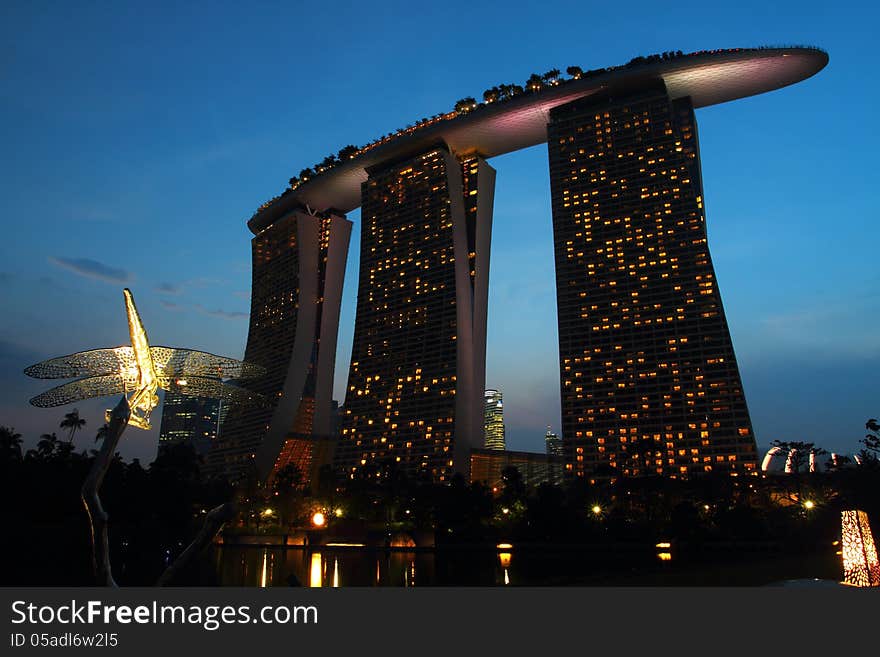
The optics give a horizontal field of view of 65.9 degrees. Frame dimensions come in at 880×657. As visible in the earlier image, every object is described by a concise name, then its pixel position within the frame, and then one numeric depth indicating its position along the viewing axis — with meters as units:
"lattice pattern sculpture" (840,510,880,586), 21.98
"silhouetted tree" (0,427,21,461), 50.28
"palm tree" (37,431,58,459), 70.86
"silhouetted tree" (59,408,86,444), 104.75
